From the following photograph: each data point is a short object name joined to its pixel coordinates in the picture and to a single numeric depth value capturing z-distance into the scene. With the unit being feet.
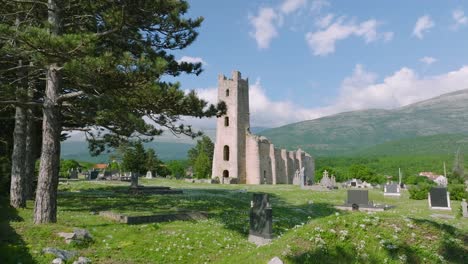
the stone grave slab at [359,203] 67.00
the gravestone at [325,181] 125.95
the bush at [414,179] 196.65
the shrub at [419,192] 89.81
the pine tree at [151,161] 210.94
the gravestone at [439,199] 66.54
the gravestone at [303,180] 120.18
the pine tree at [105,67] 31.76
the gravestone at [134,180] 80.21
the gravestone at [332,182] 128.67
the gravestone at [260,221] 34.99
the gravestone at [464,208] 55.36
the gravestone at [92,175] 141.59
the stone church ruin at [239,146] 163.43
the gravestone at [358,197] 68.49
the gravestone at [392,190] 102.30
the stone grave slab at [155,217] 38.93
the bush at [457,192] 86.79
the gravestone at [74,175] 142.33
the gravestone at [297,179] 156.76
